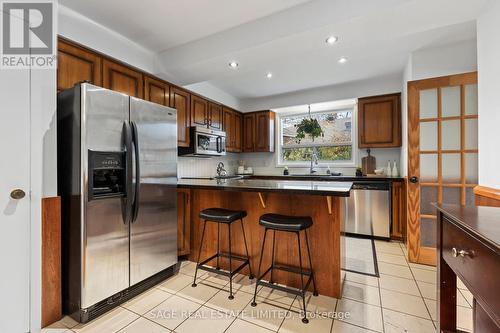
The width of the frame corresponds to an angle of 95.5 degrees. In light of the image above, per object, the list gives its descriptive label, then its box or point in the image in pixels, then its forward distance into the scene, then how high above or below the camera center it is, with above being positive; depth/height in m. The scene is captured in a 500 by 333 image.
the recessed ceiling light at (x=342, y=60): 3.10 +1.47
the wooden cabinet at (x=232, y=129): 4.52 +0.76
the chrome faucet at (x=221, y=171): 4.48 -0.11
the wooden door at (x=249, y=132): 5.00 +0.74
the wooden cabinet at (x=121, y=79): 2.38 +0.97
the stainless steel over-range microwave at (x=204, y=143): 3.42 +0.37
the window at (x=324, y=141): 4.53 +0.52
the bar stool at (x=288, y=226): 1.75 -0.48
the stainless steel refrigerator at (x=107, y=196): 1.71 -0.25
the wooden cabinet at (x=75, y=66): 2.02 +0.94
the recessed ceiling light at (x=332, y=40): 2.17 +1.23
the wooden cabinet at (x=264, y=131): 4.86 +0.74
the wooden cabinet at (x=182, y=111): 3.21 +0.80
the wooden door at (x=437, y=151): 2.52 +0.17
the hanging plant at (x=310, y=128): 4.10 +0.68
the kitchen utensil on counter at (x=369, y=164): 4.14 +0.02
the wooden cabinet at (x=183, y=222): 2.62 -0.66
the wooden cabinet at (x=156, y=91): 2.80 +0.97
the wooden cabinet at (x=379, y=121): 3.69 +0.75
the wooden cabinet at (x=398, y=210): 3.44 -0.69
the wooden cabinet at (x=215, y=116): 3.96 +0.90
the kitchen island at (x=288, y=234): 1.97 -0.54
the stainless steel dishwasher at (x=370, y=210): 3.52 -0.71
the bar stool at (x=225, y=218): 2.05 -0.48
